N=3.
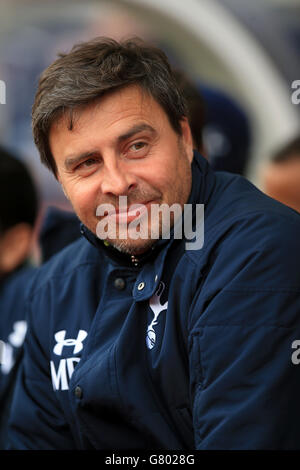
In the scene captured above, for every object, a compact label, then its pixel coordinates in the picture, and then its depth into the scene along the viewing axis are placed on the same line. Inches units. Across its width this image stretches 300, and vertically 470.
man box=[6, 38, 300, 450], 111.3
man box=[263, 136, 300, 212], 201.6
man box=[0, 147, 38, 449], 201.6
